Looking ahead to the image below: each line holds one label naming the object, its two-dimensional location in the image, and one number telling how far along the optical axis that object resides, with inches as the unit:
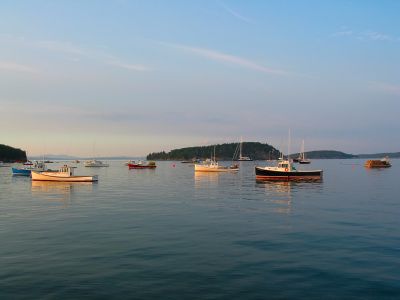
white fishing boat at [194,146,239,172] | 5359.3
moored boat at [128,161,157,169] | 7066.9
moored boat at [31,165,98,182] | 3120.1
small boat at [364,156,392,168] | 7400.6
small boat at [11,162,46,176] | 4458.7
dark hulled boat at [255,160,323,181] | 3569.1
